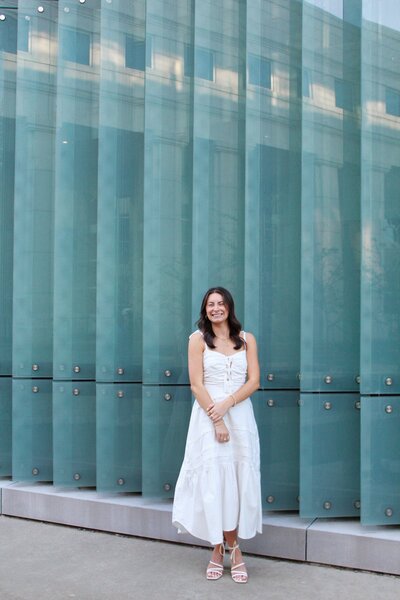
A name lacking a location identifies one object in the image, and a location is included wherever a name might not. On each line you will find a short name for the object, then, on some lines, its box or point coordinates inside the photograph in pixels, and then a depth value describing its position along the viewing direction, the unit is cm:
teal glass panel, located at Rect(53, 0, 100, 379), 691
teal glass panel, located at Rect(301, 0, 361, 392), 575
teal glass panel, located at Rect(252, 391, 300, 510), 606
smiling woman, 511
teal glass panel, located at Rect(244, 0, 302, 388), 604
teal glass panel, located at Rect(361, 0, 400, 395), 546
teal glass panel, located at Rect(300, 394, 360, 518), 577
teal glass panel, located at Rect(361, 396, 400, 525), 545
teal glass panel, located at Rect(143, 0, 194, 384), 643
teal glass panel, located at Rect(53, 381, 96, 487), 685
